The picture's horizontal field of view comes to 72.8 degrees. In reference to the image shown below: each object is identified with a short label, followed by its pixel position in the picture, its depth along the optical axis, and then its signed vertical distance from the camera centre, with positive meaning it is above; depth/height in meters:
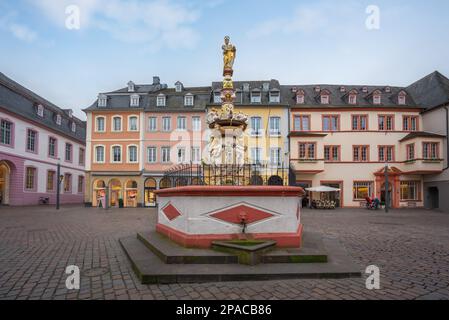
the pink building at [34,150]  28.69 +2.99
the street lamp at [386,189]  23.44 -1.10
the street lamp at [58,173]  24.46 +0.33
